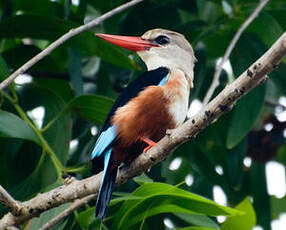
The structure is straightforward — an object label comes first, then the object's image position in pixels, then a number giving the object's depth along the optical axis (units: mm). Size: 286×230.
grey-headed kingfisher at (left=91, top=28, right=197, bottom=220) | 6793
